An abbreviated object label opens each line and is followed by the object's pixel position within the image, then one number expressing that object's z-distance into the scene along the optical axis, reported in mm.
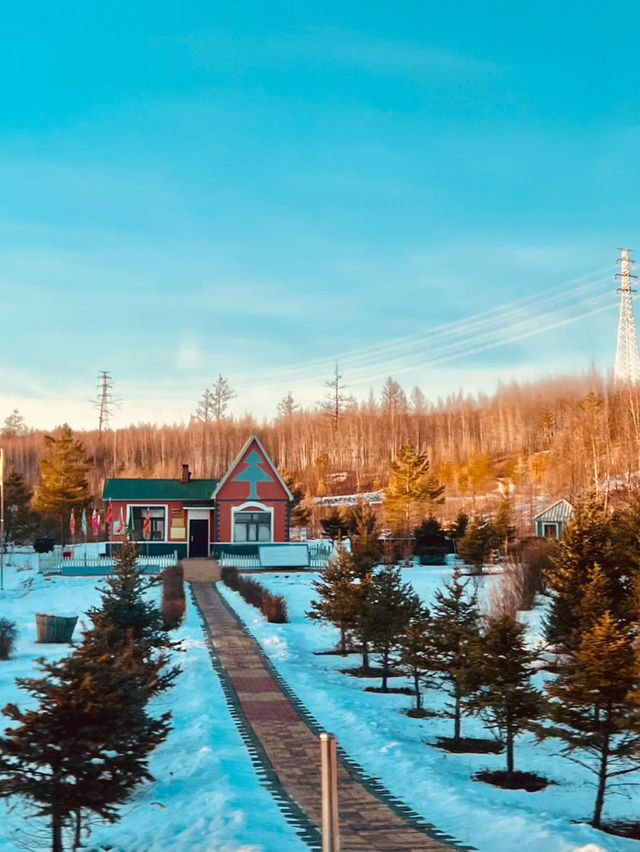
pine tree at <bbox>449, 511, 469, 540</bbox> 50375
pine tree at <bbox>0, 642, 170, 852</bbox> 8805
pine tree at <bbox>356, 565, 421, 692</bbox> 19922
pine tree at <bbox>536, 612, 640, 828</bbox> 11805
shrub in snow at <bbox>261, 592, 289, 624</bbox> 27786
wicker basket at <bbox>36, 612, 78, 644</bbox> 24219
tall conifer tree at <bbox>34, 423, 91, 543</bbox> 60562
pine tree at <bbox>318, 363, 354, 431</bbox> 102312
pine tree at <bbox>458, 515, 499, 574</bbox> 40531
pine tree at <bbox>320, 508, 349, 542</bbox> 53281
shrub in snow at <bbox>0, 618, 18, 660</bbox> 21905
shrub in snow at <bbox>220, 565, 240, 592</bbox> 36638
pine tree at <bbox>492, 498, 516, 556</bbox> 43706
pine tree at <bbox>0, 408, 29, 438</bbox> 138625
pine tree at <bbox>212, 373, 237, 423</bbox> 107562
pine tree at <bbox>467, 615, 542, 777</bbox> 13508
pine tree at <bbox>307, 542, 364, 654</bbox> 22688
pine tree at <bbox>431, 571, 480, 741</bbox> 15070
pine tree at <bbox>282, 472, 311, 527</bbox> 61653
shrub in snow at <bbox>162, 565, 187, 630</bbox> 25216
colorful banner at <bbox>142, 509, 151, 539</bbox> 45531
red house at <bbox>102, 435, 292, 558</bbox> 45938
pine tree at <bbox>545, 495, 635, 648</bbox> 21984
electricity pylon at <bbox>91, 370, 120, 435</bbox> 100500
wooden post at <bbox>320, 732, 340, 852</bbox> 5219
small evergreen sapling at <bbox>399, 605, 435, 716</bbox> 16906
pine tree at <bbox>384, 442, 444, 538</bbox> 58469
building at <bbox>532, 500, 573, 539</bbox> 48344
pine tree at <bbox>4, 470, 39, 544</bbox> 54844
